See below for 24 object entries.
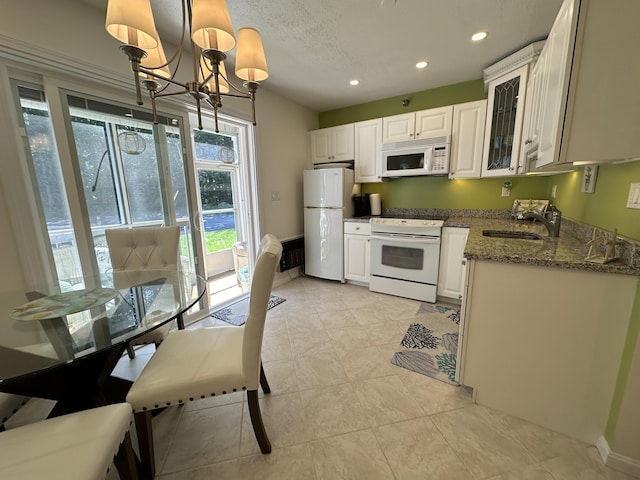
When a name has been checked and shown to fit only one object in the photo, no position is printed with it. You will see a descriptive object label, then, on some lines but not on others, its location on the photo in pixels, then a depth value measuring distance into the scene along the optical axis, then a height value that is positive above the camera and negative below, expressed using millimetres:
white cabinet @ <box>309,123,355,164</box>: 3463 +724
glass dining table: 943 -553
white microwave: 2844 +428
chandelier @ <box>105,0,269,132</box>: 898 +666
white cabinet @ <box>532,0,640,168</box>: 965 +424
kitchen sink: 2047 -329
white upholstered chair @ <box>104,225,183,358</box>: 1795 -368
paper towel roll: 3508 -110
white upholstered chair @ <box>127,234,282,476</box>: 1066 -768
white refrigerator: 3275 -265
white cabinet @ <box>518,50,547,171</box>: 1574 +580
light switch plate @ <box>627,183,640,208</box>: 1135 -24
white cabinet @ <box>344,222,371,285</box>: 3234 -710
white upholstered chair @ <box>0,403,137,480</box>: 718 -744
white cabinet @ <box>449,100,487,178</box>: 2672 +590
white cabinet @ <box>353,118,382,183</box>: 3262 +568
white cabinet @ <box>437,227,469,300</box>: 2672 -725
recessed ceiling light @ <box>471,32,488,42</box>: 1990 +1232
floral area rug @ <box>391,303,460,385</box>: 1831 -1228
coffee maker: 3474 -119
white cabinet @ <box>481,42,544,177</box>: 2230 +766
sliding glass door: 1618 +186
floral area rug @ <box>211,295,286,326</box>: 2598 -1223
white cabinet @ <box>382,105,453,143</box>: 2842 +807
